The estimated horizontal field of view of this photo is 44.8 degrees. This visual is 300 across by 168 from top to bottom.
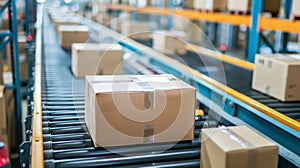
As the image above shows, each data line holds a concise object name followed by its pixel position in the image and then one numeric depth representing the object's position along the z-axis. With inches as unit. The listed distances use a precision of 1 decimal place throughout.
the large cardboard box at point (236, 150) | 63.9
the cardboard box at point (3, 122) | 150.9
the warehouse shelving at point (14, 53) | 185.5
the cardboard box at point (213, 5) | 279.9
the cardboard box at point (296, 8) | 183.9
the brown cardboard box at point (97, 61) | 146.7
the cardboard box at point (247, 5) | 219.9
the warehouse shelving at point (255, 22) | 189.2
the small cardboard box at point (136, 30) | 318.7
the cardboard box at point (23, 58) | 274.0
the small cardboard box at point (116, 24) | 400.8
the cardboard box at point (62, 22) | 286.7
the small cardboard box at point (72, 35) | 221.6
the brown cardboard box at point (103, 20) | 408.6
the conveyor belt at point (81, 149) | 76.4
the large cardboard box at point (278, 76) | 121.3
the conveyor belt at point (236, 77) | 119.4
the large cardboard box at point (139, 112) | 78.3
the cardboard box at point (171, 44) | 239.8
